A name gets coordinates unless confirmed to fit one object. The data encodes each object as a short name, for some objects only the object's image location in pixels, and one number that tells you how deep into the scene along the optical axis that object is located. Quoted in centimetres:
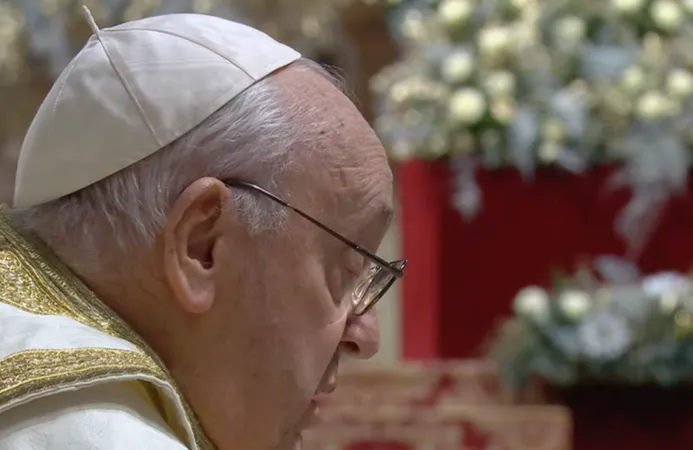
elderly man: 249
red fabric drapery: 630
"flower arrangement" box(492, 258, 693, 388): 587
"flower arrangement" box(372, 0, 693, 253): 639
